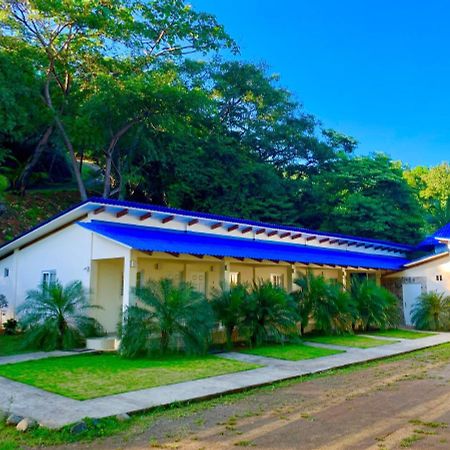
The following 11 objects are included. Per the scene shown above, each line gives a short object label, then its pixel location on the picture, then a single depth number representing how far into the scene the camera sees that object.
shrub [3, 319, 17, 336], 16.92
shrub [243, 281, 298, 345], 13.88
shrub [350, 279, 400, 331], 18.62
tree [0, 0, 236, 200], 24.89
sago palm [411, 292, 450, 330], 20.73
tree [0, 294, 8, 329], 17.94
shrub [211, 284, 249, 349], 13.63
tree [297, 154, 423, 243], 31.72
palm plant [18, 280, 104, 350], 13.16
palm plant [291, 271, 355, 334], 16.56
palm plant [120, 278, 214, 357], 11.80
